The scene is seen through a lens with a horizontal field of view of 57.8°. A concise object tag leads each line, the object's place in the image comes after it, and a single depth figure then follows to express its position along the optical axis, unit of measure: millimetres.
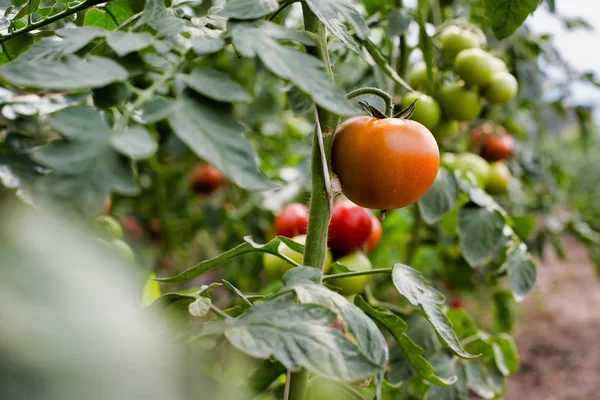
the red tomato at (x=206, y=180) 1910
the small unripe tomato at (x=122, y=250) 818
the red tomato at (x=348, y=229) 851
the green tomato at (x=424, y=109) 987
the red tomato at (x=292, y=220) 877
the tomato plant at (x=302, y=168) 335
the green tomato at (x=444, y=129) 1091
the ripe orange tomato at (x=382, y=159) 526
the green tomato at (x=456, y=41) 1076
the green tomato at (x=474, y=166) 1159
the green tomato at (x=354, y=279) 805
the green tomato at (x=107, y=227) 851
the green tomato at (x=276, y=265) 762
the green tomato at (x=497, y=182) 1266
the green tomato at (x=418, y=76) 1091
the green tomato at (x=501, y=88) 1038
